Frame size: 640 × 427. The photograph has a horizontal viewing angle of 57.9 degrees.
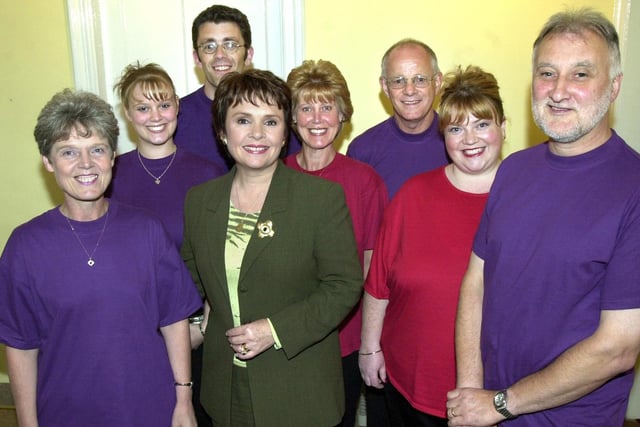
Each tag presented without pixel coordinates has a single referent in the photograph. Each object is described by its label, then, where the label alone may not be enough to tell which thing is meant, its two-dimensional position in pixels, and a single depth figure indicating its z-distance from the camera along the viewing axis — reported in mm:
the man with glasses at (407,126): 2604
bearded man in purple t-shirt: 1455
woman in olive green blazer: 1848
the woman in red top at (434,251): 1981
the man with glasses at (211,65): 2732
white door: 3244
